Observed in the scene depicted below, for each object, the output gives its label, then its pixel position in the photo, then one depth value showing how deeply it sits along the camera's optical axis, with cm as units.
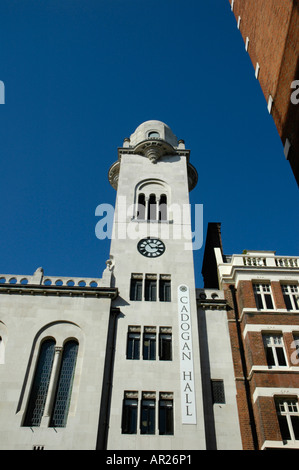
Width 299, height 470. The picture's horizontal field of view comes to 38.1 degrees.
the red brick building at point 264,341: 2448
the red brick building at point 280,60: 1489
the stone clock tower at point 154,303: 2516
